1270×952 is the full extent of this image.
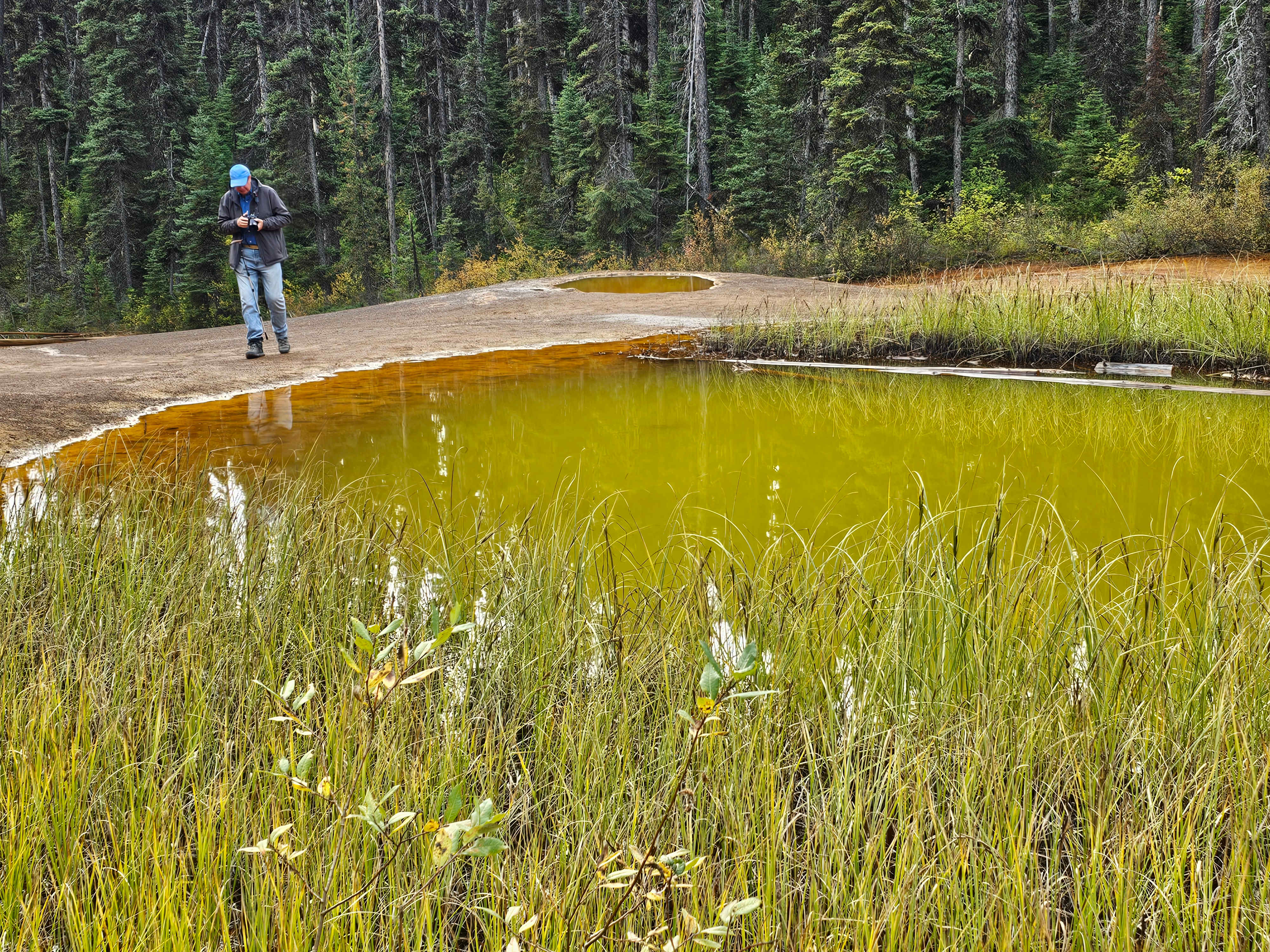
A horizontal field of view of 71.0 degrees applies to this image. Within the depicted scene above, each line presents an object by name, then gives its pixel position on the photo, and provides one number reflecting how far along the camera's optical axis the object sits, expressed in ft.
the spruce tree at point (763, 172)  95.86
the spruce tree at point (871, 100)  70.38
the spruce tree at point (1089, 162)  84.74
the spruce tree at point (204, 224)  112.47
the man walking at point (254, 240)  28.50
